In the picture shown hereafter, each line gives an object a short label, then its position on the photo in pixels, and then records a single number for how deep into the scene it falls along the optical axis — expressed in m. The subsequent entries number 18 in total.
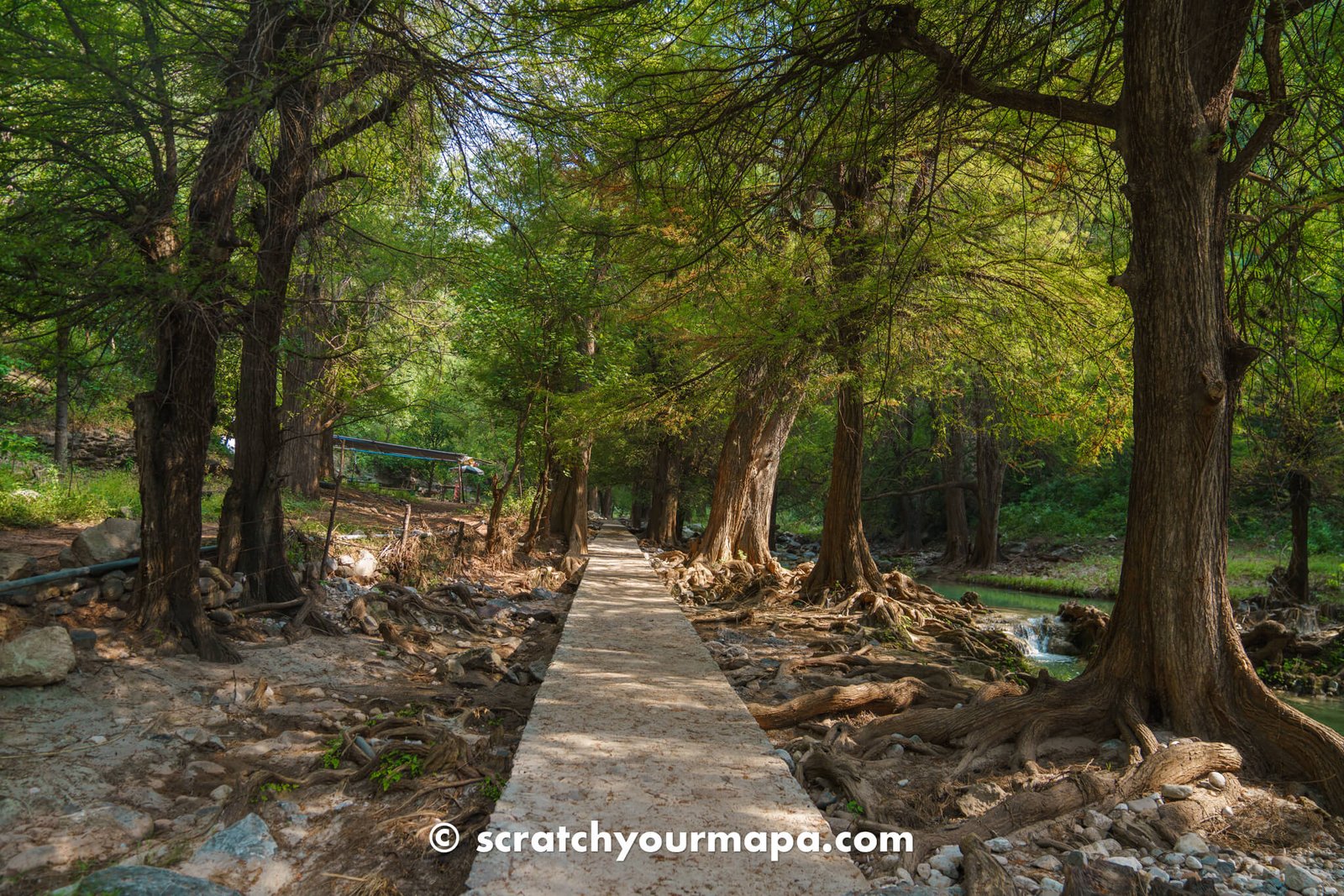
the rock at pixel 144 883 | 2.71
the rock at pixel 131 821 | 3.52
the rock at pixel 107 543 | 6.38
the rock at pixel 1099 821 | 3.70
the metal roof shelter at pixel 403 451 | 23.38
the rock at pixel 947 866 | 3.32
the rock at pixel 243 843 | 3.37
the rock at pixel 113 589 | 6.15
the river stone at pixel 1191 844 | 3.46
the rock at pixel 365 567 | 9.52
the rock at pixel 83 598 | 5.96
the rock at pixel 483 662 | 7.10
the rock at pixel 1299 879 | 3.13
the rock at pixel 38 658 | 4.65
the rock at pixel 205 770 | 4.24
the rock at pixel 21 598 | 5.66
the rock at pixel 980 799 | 4.04
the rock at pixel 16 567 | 5.84
